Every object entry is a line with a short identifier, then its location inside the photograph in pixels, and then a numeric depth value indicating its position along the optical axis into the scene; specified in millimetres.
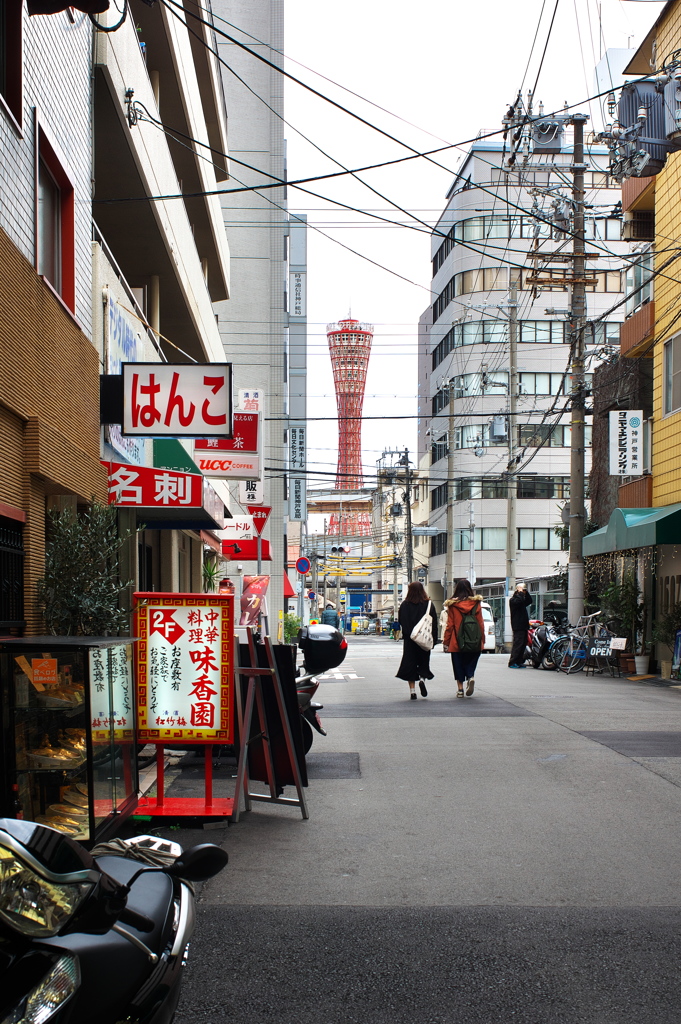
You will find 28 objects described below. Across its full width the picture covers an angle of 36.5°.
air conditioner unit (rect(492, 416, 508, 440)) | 48250
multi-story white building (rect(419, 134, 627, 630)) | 55906
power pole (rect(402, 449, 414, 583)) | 54875
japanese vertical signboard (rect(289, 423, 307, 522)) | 43781
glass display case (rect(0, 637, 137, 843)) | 5055
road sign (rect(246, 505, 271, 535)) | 21969
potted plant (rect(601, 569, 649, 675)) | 21734
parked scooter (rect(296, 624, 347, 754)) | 7934
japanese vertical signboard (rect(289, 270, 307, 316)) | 57031
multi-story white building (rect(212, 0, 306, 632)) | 39156
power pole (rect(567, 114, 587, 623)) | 24734
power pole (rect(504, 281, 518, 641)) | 40594
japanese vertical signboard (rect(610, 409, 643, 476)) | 21781
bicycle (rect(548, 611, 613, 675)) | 22031
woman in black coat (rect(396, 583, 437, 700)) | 15141
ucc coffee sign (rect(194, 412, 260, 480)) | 19219
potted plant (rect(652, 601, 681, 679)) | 18953
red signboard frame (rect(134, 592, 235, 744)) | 6996
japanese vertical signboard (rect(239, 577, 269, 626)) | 22734
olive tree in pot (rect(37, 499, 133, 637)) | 7723
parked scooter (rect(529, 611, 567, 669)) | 23688
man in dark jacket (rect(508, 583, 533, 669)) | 23625
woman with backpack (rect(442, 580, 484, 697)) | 15141
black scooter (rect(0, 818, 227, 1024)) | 2029
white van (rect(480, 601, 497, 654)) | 35000
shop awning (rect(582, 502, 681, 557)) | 17953
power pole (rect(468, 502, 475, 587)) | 44656
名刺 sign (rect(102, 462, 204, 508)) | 11555
